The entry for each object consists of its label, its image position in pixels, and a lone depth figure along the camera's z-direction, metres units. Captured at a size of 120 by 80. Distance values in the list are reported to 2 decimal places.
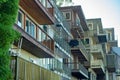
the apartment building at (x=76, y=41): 24.97
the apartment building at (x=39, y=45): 9.76
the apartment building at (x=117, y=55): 45.90
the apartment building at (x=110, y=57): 40.27
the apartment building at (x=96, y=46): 33.21
